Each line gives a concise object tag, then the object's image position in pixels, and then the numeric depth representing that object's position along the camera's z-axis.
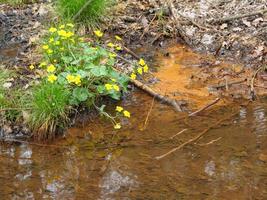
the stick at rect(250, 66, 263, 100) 6.09
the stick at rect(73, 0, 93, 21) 7.32
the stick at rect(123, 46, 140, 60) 7.23
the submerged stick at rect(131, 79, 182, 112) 5.85
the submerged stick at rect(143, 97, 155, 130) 5.55
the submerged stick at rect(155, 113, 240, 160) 4.90
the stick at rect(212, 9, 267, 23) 7.75
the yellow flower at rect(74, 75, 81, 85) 5.43
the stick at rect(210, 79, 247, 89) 6.32
